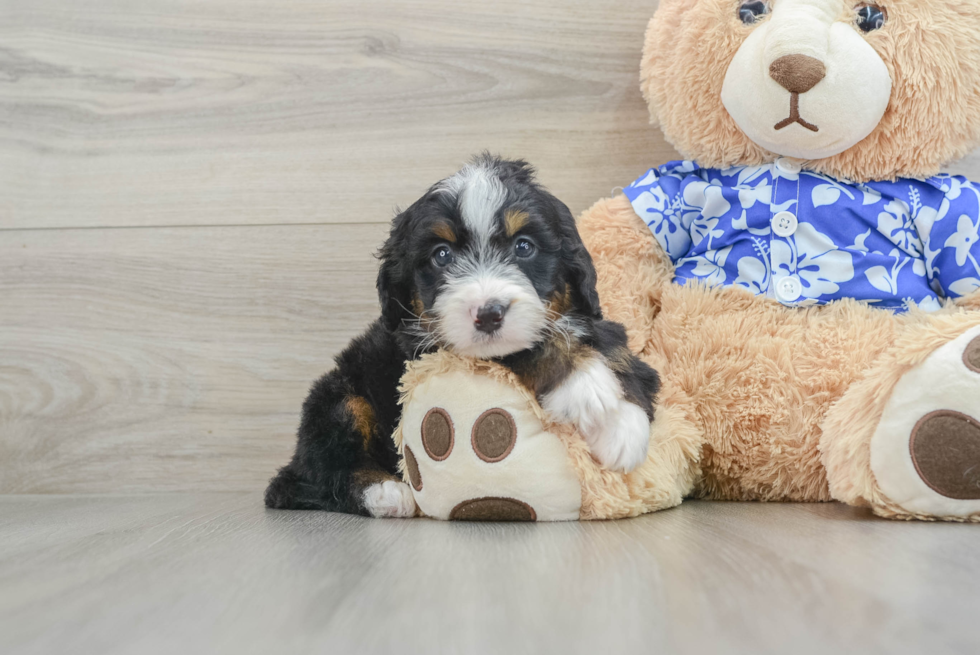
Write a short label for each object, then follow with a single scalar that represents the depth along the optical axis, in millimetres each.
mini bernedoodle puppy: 807
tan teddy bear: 820
